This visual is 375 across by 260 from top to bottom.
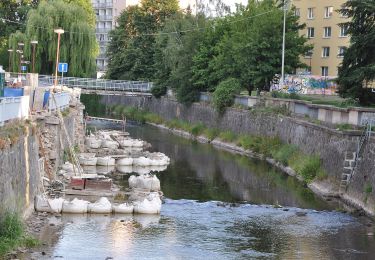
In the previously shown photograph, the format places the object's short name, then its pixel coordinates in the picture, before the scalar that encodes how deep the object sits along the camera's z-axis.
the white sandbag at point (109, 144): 51.57
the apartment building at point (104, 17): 156.12
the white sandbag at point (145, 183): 34.03
